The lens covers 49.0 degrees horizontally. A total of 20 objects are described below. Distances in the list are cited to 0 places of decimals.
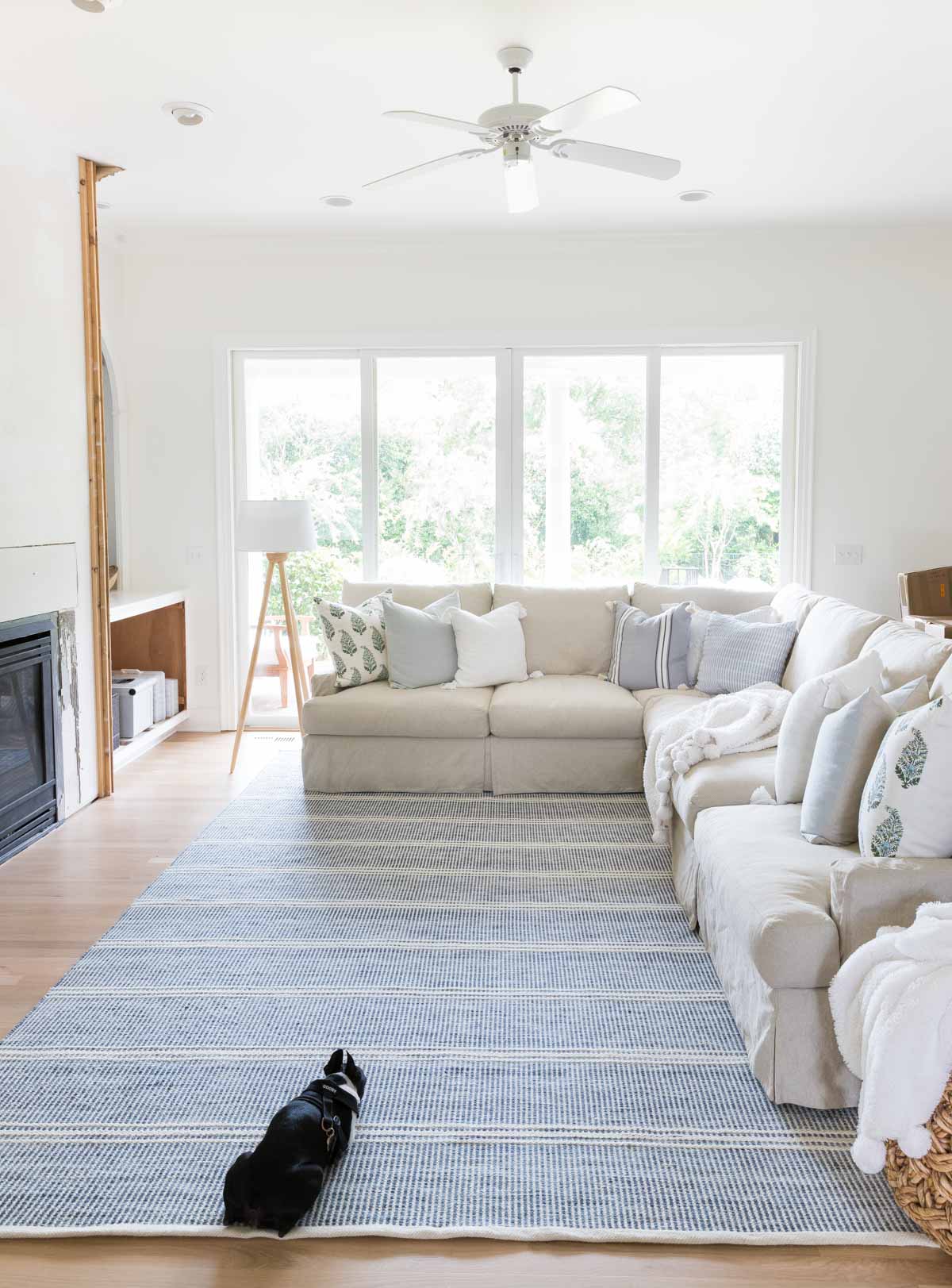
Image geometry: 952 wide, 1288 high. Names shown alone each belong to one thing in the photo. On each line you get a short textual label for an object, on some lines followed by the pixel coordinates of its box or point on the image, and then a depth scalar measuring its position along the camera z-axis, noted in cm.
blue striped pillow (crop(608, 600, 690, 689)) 468
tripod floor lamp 493
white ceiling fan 295
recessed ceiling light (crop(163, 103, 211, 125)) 365
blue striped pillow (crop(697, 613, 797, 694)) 432
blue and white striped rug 188
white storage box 504
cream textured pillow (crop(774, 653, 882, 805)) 282
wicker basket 167
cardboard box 506
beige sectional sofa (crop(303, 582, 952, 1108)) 211
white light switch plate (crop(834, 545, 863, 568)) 550
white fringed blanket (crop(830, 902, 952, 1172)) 170
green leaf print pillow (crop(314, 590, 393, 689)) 474
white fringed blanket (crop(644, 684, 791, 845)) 346
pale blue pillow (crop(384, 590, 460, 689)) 469
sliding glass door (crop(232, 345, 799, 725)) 556
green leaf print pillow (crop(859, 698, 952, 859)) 220
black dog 181
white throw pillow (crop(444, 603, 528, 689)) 473
